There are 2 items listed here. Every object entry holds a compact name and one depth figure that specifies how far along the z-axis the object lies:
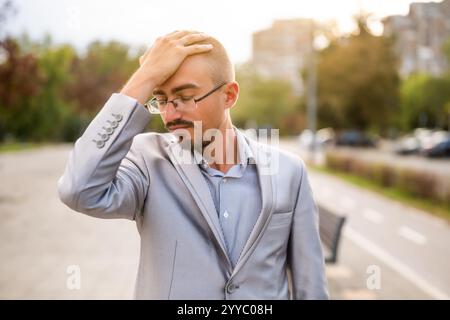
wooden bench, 4.91
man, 1.48
